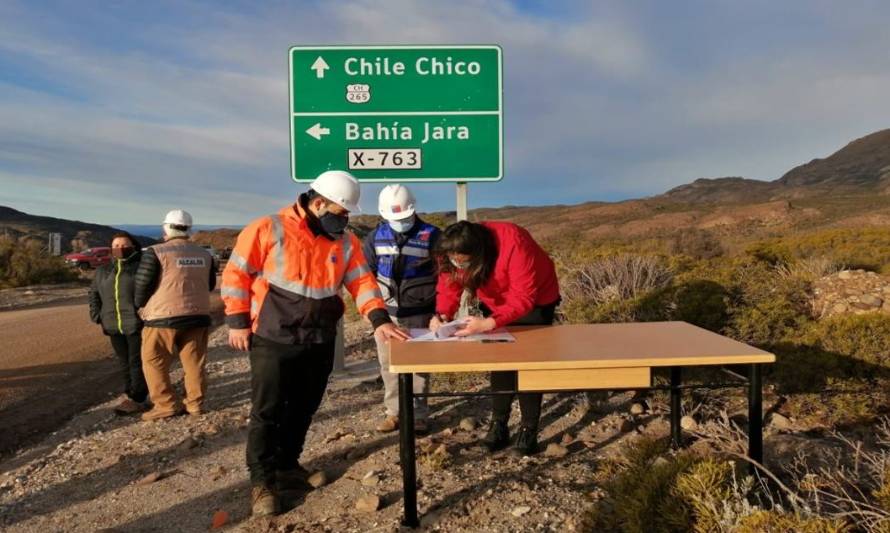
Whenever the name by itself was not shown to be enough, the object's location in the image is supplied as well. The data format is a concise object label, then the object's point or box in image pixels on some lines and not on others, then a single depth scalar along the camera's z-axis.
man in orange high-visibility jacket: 3.53
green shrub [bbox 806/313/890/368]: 5.47
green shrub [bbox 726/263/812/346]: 6.19
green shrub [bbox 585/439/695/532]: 2.75
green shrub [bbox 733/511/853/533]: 2.31
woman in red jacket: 3.95
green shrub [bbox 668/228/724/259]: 15.51
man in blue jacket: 4.71
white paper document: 3.79
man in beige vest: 5.43
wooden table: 3.23
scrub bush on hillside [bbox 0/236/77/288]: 18.64
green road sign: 6.36
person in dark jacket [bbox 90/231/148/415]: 5.62
